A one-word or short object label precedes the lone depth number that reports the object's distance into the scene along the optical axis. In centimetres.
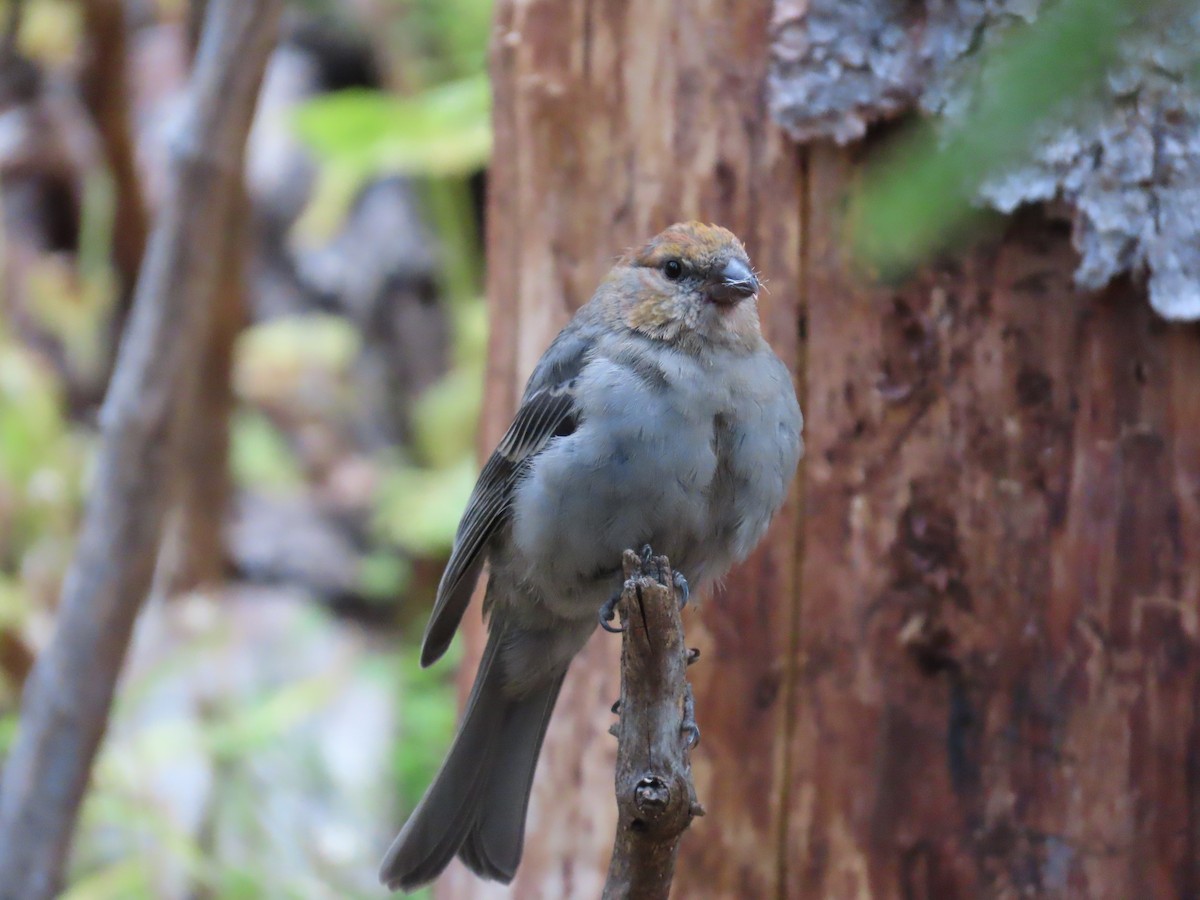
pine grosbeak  498
